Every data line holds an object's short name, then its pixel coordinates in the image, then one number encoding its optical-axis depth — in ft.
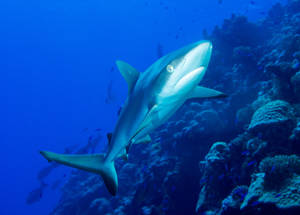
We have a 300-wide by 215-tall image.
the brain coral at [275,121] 18.52
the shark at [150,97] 5.82
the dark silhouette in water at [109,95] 75.05
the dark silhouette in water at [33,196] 73.82
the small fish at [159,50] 67.71
